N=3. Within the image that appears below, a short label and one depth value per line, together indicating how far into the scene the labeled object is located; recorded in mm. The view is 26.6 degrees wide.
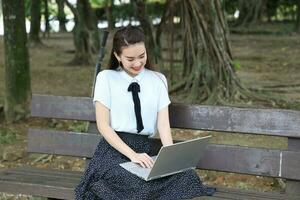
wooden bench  3619
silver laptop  3211
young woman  3412
